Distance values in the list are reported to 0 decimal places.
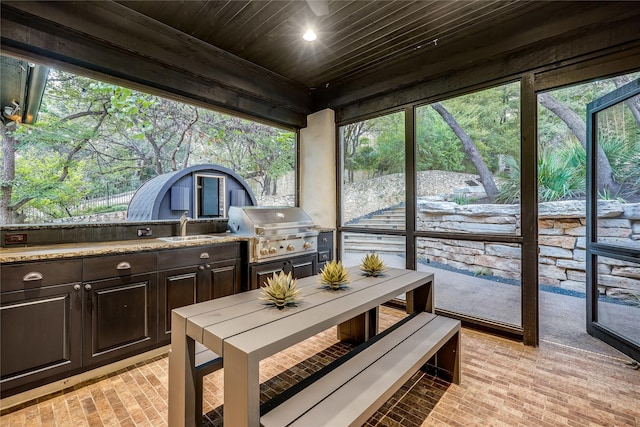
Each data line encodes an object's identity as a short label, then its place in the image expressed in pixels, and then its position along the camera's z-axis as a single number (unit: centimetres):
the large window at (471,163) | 291
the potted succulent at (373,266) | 232
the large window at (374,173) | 370
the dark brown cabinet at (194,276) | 246
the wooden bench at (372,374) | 121
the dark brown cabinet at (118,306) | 210
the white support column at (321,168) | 425
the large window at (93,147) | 235
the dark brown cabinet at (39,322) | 180
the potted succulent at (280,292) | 160
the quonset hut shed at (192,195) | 314
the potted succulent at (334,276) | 195
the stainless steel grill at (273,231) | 307
